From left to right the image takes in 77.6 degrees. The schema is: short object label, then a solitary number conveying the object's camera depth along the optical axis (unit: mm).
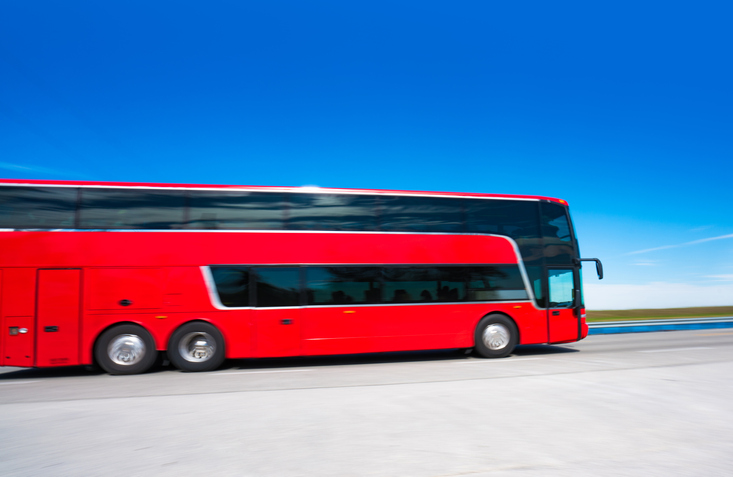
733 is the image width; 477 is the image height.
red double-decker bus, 8625
